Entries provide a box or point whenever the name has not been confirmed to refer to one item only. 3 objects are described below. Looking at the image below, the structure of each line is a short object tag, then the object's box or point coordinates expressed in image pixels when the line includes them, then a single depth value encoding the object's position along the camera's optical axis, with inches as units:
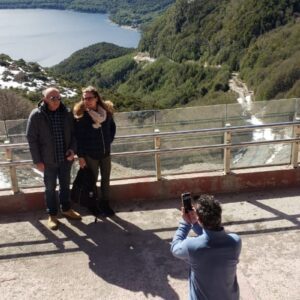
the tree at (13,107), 823.0
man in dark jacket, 122.6
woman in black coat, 126.8
